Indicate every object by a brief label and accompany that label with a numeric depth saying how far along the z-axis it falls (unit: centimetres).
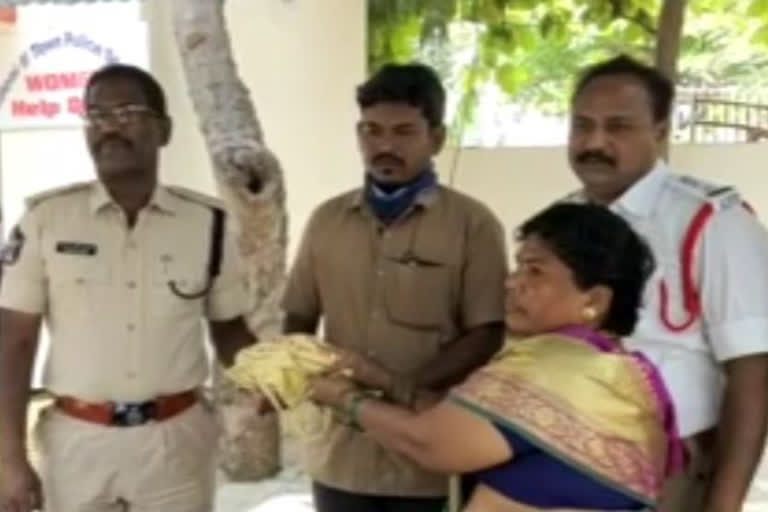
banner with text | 793
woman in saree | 205
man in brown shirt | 304
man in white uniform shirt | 258
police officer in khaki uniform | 296
